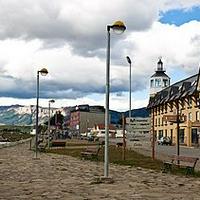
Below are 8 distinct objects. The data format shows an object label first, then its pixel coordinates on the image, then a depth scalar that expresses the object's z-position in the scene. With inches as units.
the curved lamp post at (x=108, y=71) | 672.7
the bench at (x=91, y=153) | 1232.8
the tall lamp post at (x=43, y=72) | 1137.4
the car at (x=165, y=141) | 2974.9
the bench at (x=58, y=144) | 2285.6
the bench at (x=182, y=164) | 802.2
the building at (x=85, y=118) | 7168.8
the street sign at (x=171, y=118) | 1093.4
